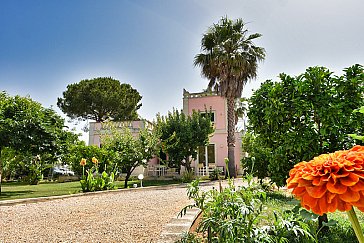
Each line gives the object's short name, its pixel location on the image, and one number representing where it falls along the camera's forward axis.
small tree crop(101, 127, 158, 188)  12.67
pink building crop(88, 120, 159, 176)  19.72
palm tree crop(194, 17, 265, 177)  16.61
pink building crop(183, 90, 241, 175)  21.47
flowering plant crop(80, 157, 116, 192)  9.98
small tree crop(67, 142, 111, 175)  15.30
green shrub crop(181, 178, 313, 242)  2.23
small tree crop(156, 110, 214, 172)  16.39
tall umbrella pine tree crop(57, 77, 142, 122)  29.75
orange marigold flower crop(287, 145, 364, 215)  0.83
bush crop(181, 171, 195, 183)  15.12
